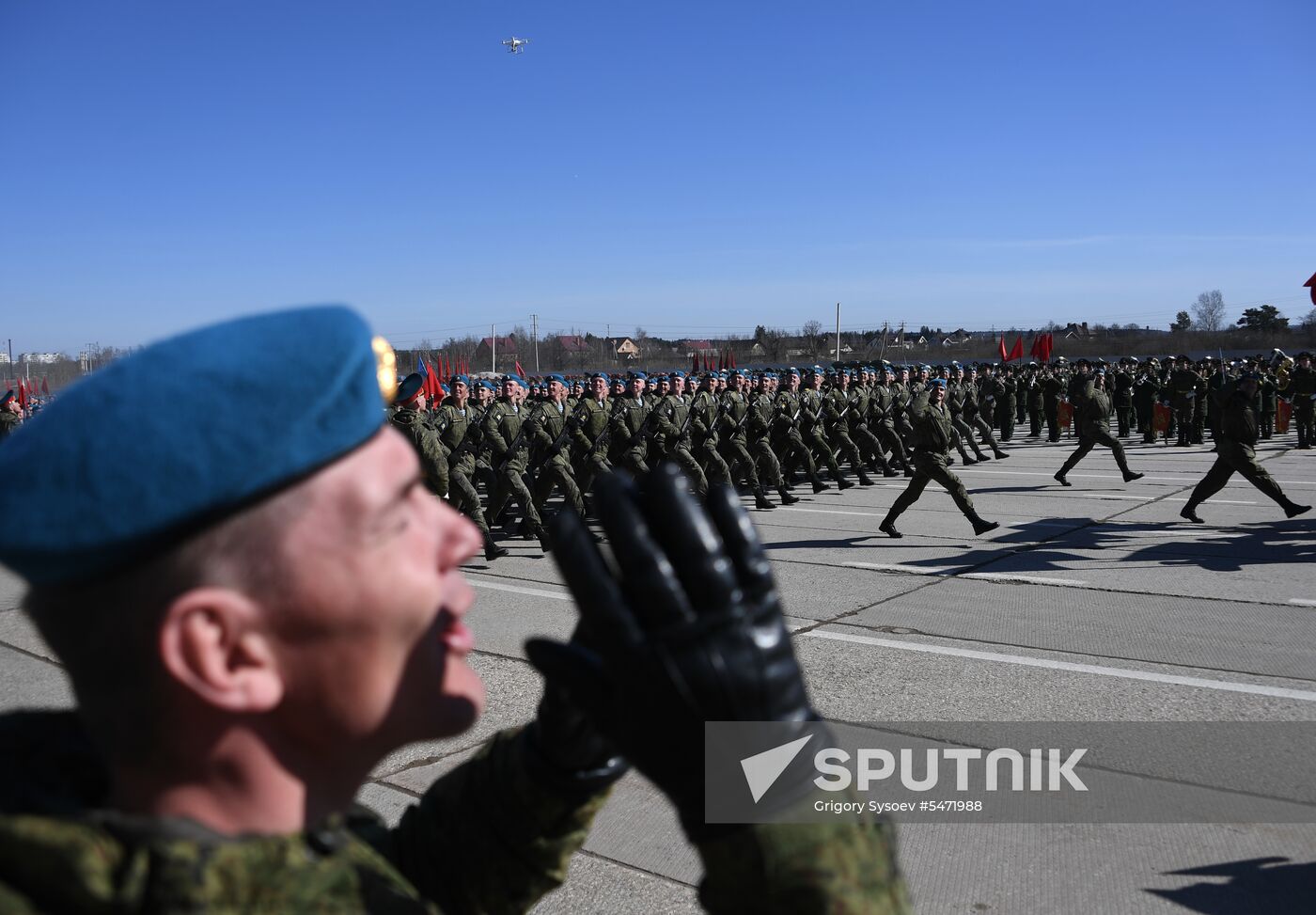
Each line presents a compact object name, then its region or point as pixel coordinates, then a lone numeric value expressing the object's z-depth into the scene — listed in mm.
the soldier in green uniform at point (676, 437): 13125
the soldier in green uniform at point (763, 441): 14297
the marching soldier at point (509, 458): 11055
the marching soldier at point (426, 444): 10406
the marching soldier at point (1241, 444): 10258
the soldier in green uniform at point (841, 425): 16372
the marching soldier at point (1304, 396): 19656
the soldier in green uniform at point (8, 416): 19891
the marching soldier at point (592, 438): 12703
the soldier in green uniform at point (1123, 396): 23219
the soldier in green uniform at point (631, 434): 13117
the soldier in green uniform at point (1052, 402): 22828
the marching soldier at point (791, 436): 15422
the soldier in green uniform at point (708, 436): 13938
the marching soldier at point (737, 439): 14547
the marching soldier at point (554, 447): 11477
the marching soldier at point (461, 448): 10905
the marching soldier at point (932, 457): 10367
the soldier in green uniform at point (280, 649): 827
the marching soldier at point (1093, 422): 13844
